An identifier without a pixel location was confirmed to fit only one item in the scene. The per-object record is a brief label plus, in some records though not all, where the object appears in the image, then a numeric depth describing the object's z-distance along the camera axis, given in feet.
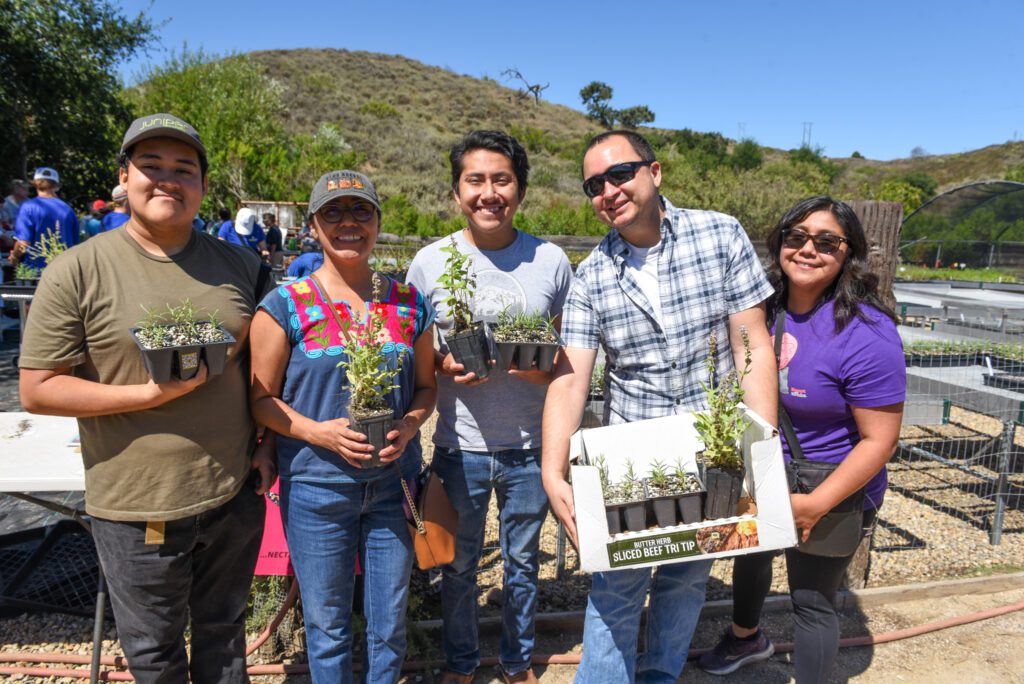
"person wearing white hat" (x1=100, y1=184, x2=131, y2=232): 22.95
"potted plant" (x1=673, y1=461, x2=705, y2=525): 5.77
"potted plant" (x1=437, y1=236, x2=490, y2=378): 7.50
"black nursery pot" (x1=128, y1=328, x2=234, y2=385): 5.57
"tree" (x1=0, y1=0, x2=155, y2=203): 45.29
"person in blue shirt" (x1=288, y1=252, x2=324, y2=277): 16.80
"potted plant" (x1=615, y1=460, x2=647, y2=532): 5.76
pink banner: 9.02
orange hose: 9.10
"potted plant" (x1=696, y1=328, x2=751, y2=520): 5.76
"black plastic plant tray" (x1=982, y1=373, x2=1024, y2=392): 15.20
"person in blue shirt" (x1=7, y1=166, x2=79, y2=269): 23.54
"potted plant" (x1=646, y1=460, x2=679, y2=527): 5.79
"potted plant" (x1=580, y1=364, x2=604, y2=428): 14.79
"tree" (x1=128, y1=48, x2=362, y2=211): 73.87
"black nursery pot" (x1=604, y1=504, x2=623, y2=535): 5.76
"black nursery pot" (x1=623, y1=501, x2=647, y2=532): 5.76
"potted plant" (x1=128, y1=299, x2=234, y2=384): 5.59
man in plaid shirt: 6.95
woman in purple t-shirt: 6.89
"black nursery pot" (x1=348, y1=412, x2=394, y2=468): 6.26
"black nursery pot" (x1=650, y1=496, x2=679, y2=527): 5.79
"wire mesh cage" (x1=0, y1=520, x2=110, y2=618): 10.41
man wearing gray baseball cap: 5.87
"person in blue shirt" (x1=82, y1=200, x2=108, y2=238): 31.69
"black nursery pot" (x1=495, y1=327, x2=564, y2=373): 7.52
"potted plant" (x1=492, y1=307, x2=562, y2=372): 7.53
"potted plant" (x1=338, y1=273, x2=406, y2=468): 6.27
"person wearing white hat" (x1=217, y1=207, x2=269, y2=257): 36.45
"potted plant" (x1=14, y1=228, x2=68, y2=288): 18.09
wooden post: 12.09
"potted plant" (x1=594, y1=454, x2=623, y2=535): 5.76
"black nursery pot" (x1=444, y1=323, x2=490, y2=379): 7.47
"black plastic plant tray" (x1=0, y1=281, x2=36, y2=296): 15.55
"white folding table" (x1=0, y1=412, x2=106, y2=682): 7.90
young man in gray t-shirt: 8.16
